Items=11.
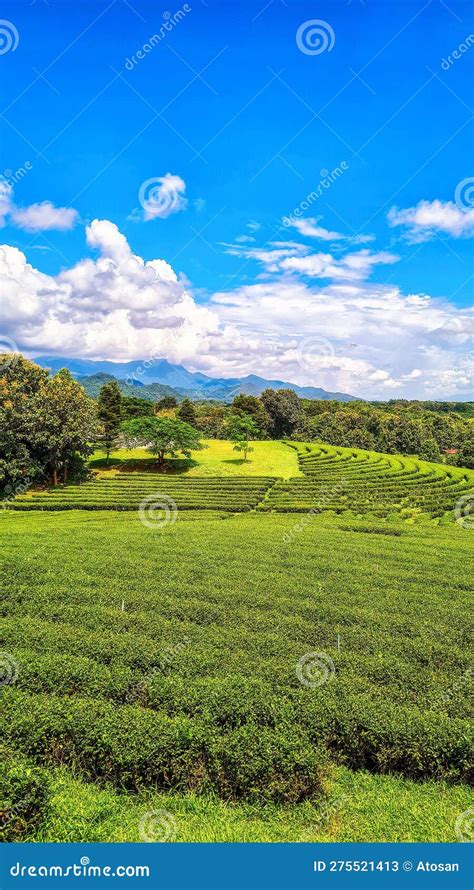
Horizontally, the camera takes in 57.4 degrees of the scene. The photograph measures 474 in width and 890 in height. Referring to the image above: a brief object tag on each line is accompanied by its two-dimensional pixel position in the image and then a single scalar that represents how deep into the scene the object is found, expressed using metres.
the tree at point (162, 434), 50.28
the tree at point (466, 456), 71.62
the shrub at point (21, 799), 5.76
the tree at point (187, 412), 85.50
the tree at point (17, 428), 38.59
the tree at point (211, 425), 95.50
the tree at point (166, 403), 101.38
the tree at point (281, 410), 99.12
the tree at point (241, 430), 58.69
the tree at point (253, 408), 94.53
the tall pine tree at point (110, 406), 65.36
